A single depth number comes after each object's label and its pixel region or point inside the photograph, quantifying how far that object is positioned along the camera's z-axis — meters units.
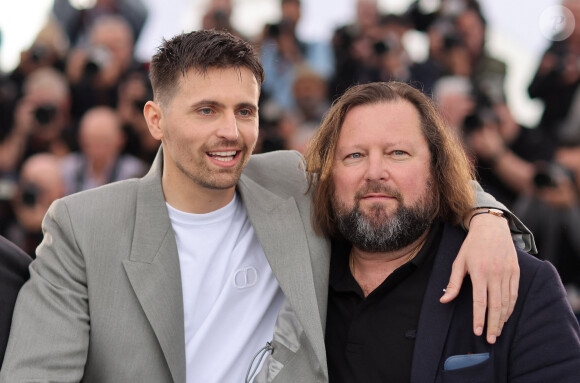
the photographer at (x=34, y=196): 4.66
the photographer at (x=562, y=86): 4.13
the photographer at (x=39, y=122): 4.93
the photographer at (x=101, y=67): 5.03
